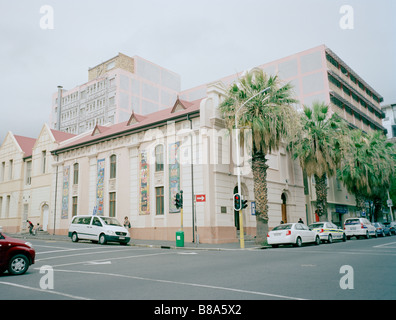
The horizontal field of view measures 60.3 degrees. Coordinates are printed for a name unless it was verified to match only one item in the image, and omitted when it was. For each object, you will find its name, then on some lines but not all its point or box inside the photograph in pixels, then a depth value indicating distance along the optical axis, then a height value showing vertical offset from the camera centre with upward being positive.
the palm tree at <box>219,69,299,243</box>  21.88 +6.45
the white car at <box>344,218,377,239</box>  28.12 -1.03
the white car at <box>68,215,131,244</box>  22.67 -0.64
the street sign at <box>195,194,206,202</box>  21.80 +1.36
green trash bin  21.16 -1.17
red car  10.18 -1.00
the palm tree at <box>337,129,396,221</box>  35.41 +5.18
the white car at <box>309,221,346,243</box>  22.89 -0.97
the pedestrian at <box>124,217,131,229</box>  27.65 -0.24
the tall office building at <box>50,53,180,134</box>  63.97 +25.24
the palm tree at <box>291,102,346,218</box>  28.59 +5.89
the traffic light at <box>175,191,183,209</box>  21.79 +1.13
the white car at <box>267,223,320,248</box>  19.58 -1.05
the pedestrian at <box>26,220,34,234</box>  33.97 -0.55
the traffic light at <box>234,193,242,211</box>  20.03 +0.92
